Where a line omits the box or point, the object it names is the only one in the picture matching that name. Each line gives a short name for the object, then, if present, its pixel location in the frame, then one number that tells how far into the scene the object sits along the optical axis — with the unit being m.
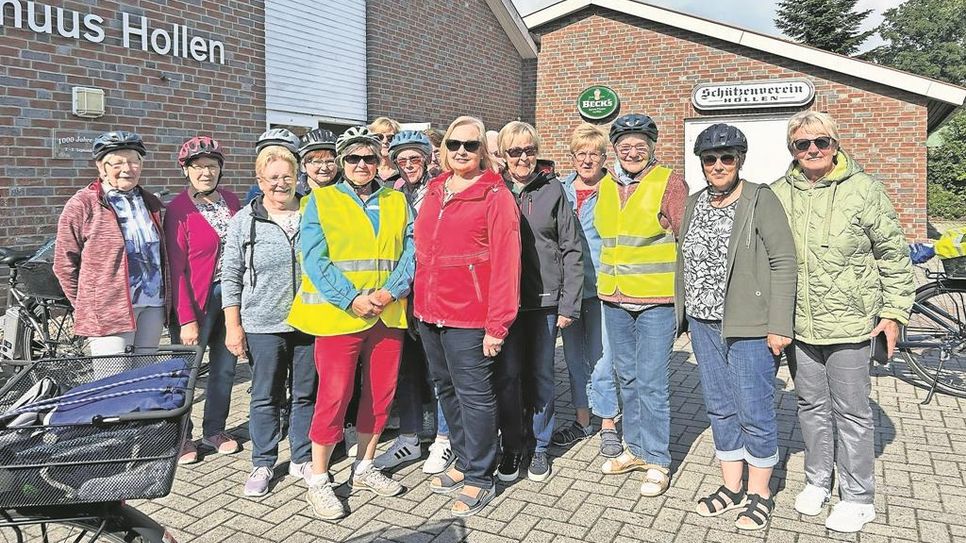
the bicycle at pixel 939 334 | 5.73
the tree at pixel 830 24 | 32.06
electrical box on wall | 7.05
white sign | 13.16
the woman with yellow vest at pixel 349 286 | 3.67
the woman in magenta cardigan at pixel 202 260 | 4.28
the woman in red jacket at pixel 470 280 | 3.60
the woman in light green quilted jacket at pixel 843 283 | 3.29
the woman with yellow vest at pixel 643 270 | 3.85
